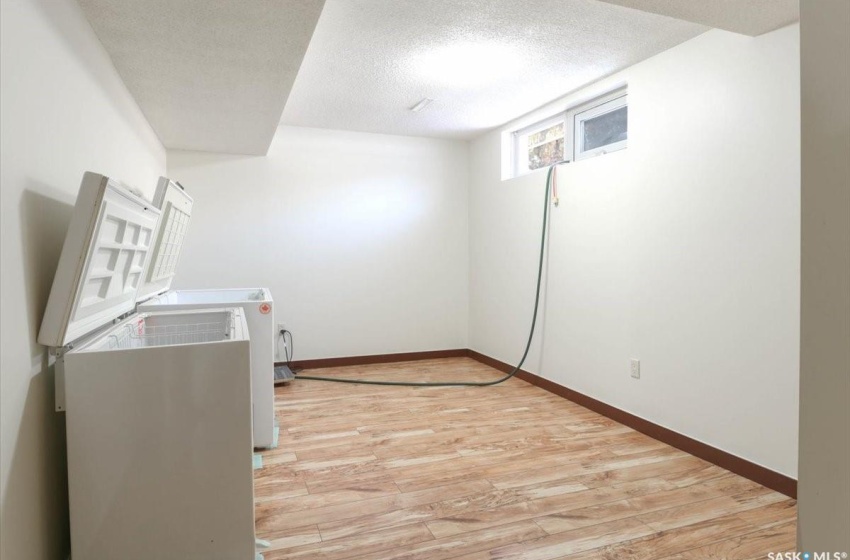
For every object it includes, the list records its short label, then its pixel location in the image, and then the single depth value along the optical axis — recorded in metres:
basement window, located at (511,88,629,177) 3.37
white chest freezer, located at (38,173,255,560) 1.40
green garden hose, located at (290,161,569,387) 3.88
